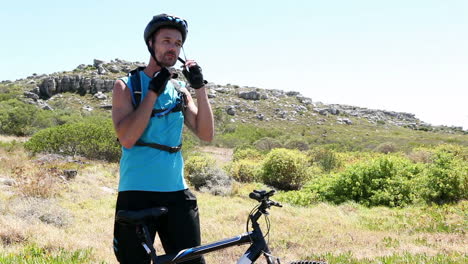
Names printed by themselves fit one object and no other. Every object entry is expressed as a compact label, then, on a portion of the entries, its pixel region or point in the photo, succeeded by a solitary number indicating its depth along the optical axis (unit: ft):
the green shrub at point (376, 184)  42.70
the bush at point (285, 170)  58.80
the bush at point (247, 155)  84.64
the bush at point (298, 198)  44.23
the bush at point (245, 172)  63.00
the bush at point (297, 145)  123.13
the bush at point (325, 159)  72.43
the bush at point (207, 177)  48.90
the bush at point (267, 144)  118.87
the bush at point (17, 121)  95.04
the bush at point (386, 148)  111.82
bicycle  7.25
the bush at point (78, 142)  63.57
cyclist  7.39
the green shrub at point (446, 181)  39.27
